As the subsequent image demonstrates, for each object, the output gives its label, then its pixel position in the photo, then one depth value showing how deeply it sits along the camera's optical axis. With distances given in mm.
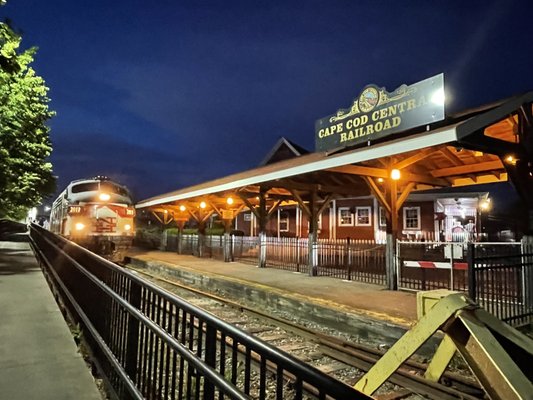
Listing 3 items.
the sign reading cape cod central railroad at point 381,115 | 8961
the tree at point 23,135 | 15445
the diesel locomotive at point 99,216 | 17156
